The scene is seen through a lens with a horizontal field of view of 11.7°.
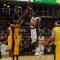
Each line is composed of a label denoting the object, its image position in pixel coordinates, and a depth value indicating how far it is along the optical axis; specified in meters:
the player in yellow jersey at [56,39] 8.97
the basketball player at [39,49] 12.48
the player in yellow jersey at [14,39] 11.08
